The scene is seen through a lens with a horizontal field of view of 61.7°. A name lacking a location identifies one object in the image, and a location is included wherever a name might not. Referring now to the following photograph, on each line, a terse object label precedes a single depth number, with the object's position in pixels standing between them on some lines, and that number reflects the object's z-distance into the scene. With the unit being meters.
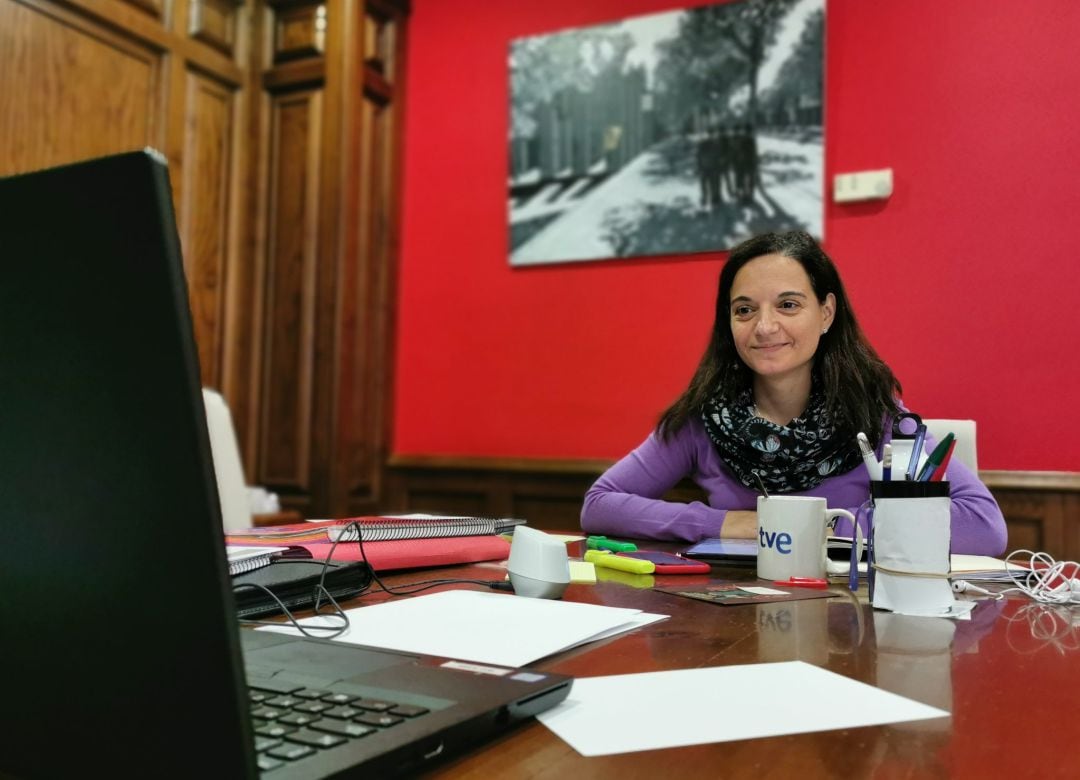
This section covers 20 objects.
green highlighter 1.30
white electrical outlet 2.72
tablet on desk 1.26
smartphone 1.15
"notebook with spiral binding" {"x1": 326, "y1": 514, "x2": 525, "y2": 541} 1.15
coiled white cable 0.99
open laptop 0.33
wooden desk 0.45
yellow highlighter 1.13
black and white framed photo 2.83
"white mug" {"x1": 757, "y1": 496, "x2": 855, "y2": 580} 1.11
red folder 1.09
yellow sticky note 1.08
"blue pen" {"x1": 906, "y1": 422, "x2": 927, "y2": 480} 0.95
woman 1.69
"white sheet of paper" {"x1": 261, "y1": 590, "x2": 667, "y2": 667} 0.68
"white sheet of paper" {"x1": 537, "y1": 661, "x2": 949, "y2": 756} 0.49
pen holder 0.89
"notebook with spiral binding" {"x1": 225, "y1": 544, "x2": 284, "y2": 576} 0.90
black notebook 0.82
